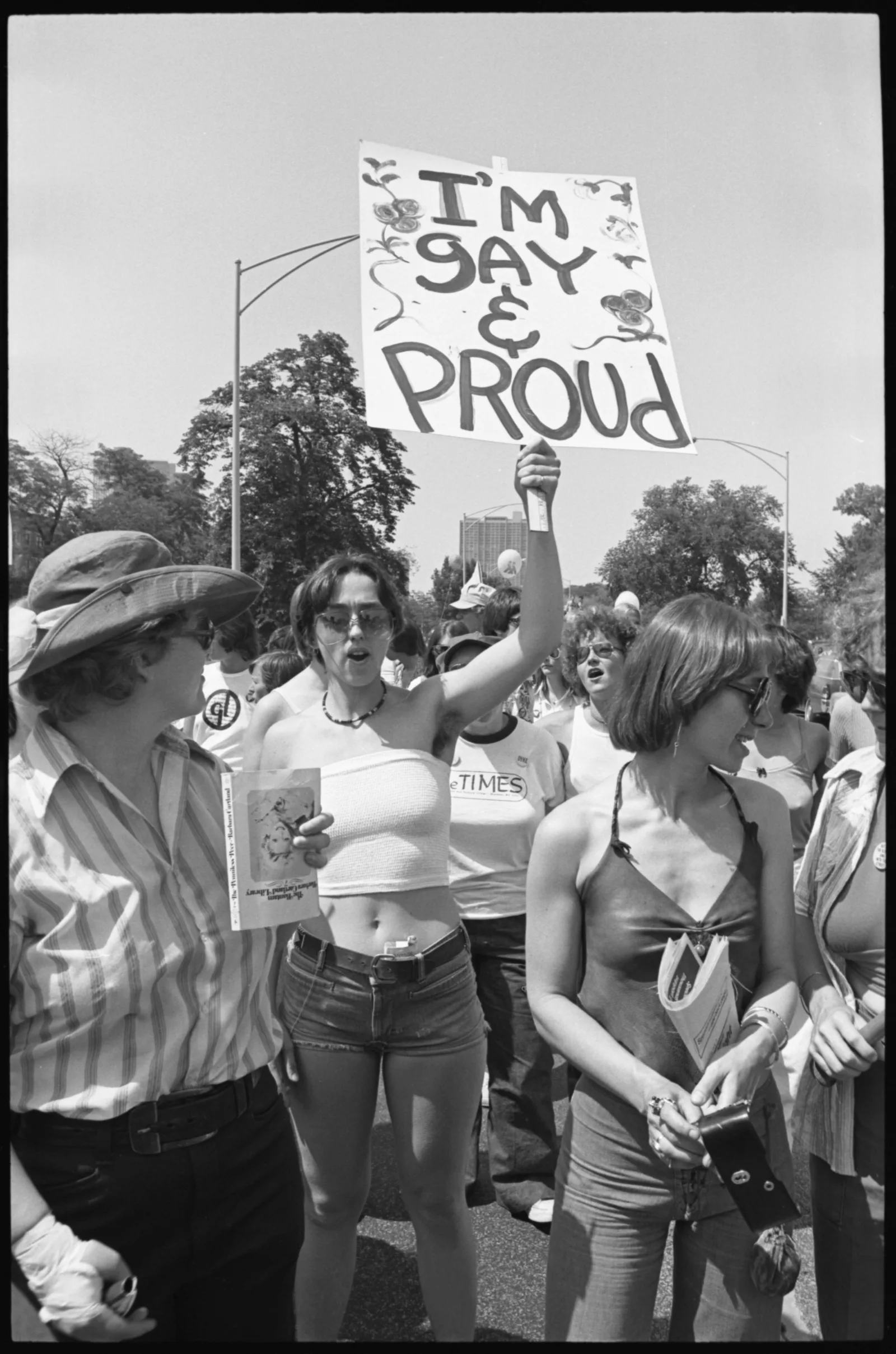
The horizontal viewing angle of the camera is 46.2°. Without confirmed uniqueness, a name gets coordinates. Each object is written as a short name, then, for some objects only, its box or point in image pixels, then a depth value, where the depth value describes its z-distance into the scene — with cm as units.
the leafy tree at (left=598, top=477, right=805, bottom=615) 5078
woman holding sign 252
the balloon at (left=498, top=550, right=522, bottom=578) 664
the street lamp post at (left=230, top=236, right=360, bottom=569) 1639
